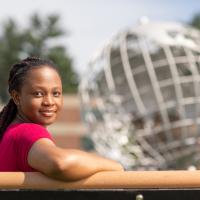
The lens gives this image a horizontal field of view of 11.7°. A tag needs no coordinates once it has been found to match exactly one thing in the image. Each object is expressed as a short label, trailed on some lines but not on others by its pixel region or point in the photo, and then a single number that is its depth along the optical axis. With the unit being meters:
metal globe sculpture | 12.20
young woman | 2.79
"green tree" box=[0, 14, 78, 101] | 42.72
